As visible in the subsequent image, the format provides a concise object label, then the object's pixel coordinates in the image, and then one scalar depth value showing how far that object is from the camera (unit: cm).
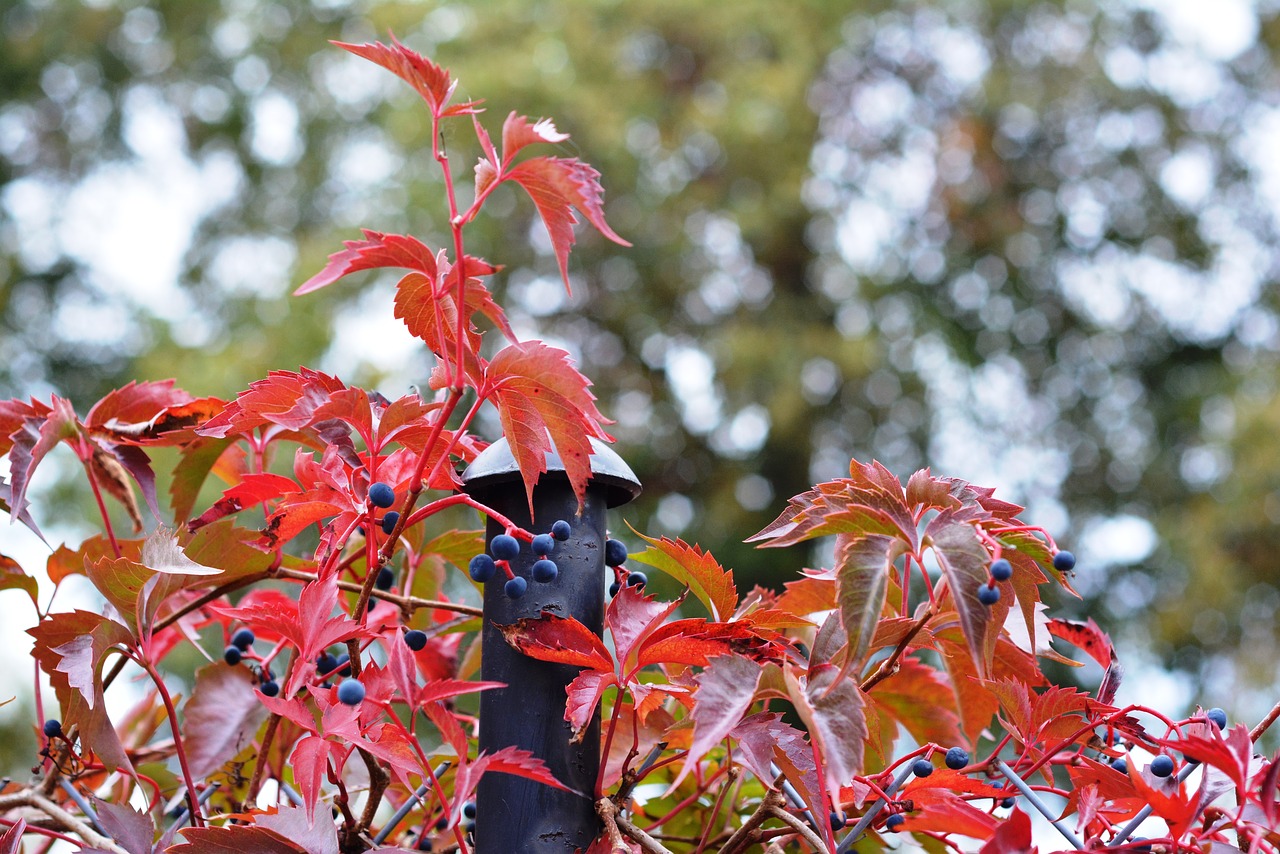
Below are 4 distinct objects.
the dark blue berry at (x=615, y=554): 112
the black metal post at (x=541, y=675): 108
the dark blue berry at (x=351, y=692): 104
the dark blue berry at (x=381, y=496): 106
